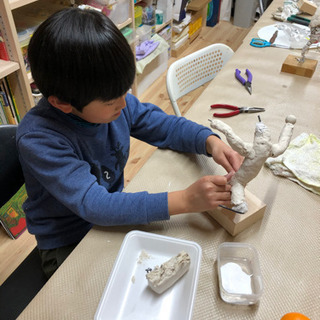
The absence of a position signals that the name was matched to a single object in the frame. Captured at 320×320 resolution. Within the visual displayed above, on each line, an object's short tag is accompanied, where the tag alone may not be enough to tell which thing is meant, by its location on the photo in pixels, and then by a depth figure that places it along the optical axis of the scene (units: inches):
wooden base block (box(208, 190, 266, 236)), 21.0
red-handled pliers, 32.5
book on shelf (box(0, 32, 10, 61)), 42.0
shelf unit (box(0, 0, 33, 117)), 39.4
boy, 19.1
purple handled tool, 36.7
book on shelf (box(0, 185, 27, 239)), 46.4
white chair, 37.8
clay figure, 19.1
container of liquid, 18.0
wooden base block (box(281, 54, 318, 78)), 39.2
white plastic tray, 17.5
